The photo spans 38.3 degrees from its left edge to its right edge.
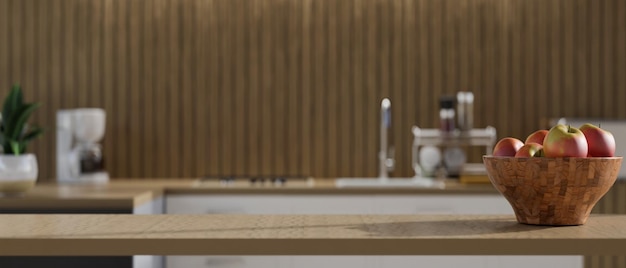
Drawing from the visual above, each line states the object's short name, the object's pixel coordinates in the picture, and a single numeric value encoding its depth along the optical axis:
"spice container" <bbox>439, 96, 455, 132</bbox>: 4.25
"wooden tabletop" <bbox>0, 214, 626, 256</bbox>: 1.71
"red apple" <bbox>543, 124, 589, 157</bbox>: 1.88
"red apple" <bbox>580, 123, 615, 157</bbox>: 1.94
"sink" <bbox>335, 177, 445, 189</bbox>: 3.89
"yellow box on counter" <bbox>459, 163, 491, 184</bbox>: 3.91
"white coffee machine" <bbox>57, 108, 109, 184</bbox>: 4.17
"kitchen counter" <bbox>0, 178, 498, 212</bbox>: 3.37
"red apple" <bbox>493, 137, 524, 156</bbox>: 2.00
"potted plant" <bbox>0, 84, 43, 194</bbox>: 3.37
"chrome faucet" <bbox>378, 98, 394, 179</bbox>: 4.36
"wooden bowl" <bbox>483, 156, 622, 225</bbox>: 1.87
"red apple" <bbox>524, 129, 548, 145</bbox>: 2.08
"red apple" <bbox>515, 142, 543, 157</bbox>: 1.93
